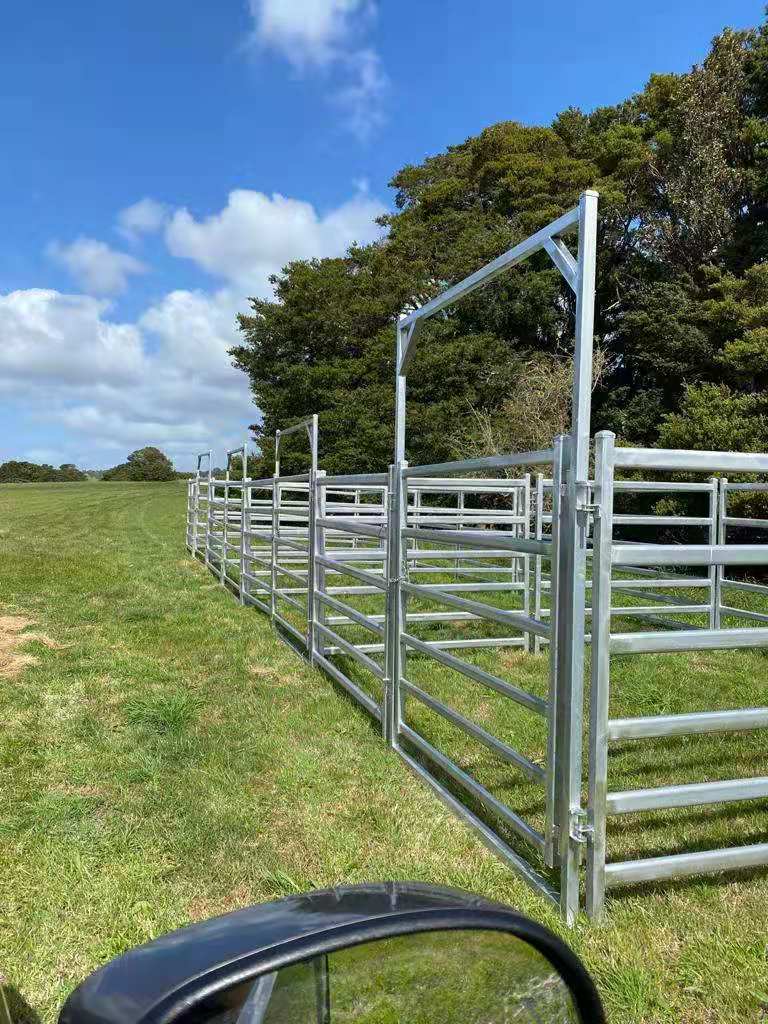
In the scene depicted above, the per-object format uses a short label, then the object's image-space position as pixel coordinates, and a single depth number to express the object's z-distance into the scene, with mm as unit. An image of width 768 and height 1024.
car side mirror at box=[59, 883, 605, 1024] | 892
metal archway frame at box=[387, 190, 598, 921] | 2467
